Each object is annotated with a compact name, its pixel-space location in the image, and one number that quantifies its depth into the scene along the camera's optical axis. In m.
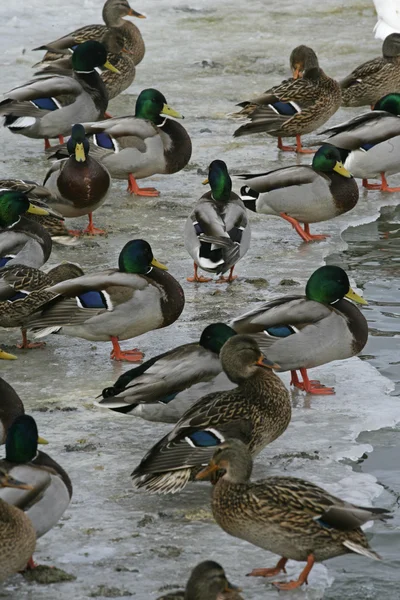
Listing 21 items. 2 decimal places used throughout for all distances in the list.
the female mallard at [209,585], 8.00
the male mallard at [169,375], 11.52
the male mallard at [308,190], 17.73
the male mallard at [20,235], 15.62
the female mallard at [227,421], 10.61
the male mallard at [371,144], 19.73
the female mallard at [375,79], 23.44
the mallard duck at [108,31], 24.17
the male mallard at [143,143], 19.48
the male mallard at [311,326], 12.86
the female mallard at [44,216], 16.78
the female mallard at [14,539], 8.96
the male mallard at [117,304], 13.79
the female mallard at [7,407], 11.22
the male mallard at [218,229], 15.53
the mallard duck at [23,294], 14.19
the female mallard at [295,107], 21.34
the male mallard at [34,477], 9.51
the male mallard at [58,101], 21.12
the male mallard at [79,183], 17.95
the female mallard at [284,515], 9.33
